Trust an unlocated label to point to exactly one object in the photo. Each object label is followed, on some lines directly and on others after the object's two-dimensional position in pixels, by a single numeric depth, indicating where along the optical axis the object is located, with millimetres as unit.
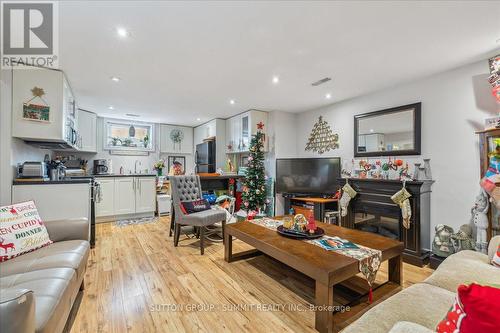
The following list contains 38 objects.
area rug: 4482
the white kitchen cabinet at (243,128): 4719
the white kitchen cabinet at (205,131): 5609
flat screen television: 3983
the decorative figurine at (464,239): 2484
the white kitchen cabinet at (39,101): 2623
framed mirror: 3083
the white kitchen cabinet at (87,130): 4672
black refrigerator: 5625
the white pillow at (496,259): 1564
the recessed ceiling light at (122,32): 1971
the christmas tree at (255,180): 4543
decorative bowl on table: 2188
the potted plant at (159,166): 5718
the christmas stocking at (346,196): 3420
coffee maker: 5172
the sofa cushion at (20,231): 1664
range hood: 3079
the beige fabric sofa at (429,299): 1047
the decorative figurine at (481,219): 2314
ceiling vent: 3092
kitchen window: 5562
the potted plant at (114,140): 5609
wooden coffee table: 1545
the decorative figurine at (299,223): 2338
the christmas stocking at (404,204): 2783
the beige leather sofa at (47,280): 866
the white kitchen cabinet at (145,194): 4949
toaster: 2666
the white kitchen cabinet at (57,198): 2604
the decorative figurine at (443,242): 2584
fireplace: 2766
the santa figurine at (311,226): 2293
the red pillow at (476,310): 644
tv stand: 3871
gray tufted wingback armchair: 3012
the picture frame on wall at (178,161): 6426
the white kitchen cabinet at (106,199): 4566
